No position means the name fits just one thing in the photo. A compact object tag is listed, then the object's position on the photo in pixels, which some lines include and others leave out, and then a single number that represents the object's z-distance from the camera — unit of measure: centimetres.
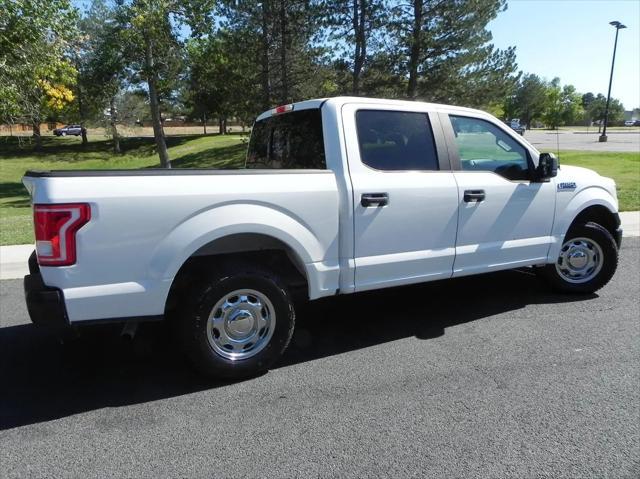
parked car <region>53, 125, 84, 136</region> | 6894
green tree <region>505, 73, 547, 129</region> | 6931
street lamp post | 2250
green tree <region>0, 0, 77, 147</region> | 1170
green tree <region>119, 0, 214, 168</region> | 1981
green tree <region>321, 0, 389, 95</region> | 1938
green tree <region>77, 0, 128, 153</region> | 2141
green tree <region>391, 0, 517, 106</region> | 1934
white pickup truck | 306
